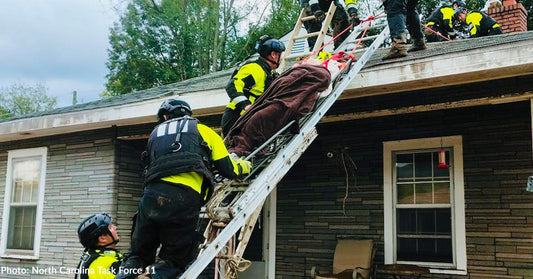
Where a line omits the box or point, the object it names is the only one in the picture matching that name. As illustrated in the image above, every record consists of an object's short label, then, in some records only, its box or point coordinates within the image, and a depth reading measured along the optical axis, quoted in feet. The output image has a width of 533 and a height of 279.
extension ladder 10.43
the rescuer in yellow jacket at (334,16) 24.16
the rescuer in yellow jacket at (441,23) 33.65
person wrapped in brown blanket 14.21
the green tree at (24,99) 127.24
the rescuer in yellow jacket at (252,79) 16.71
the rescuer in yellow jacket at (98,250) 11.00
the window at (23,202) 30.76
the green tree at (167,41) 89.61
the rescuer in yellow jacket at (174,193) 10.53
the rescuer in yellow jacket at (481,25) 32.69
